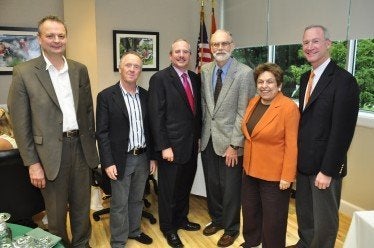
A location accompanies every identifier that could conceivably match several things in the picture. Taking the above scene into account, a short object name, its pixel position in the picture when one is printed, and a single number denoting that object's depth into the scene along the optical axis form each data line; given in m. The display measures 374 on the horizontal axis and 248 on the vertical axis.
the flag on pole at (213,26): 4.22
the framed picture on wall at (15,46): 3.73
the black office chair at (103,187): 2.71
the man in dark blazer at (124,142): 2.20
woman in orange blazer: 1.93
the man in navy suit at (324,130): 1.77
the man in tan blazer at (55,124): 1.93
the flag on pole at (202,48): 4.10
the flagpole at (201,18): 4.20
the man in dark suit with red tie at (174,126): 2.32
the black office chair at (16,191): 2.24
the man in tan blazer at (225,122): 2.30
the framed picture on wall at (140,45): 3.99
